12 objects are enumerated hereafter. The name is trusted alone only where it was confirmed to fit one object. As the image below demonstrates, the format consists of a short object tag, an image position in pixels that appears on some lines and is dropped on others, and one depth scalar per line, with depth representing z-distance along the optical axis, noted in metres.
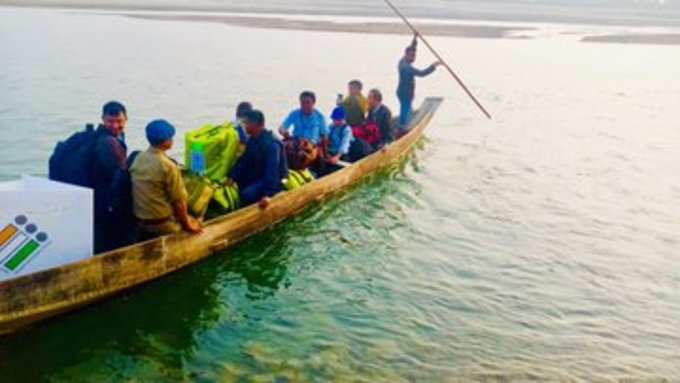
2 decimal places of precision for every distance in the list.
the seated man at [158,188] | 7.41
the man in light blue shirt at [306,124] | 11.70
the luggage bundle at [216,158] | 9.30
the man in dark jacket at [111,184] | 7.67
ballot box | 6.55
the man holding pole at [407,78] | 16.09
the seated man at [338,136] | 12.23
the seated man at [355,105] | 13.75
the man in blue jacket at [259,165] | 9.49
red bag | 13.71
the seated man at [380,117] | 13.95
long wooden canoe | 6.55
